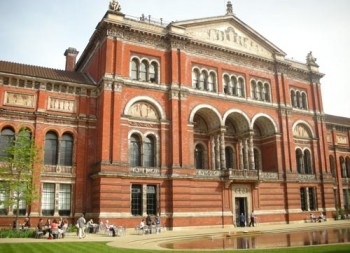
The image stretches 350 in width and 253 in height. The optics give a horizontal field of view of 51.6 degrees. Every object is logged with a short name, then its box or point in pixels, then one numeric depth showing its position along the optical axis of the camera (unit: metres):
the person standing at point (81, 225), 24.62
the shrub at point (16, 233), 24.56
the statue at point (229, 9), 42.03
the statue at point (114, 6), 34.32
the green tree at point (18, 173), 27.28
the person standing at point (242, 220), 35.62
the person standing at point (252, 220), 35.88
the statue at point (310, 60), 47.03
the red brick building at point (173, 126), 31.14
